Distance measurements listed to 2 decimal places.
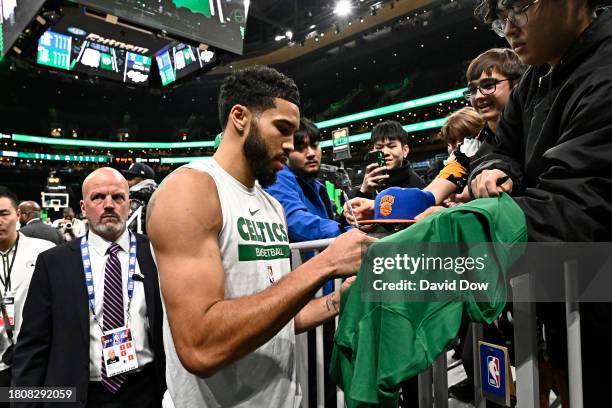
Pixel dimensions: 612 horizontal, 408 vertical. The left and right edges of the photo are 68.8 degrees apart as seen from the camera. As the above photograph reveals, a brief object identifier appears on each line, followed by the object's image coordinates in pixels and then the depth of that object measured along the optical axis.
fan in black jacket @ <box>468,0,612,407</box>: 0.84
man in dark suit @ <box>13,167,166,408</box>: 2.08
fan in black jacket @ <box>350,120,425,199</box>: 2.88
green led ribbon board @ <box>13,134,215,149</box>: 21.61
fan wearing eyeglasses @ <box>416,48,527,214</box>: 1.99
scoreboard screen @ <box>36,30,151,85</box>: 8.32
